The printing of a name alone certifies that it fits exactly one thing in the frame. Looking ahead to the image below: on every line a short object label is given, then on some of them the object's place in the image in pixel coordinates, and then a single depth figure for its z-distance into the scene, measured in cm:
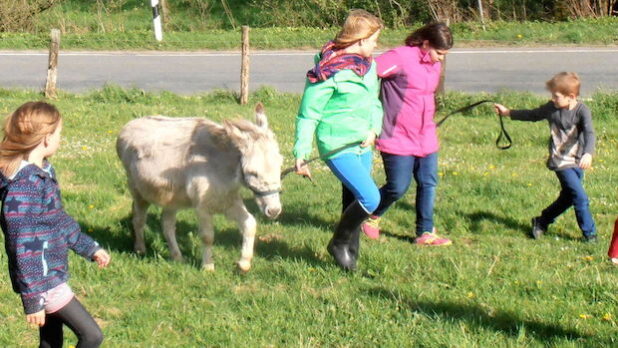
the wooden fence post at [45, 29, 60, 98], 1620
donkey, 648
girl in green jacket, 654
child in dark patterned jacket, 433
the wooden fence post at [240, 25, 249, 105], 1569
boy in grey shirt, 782
